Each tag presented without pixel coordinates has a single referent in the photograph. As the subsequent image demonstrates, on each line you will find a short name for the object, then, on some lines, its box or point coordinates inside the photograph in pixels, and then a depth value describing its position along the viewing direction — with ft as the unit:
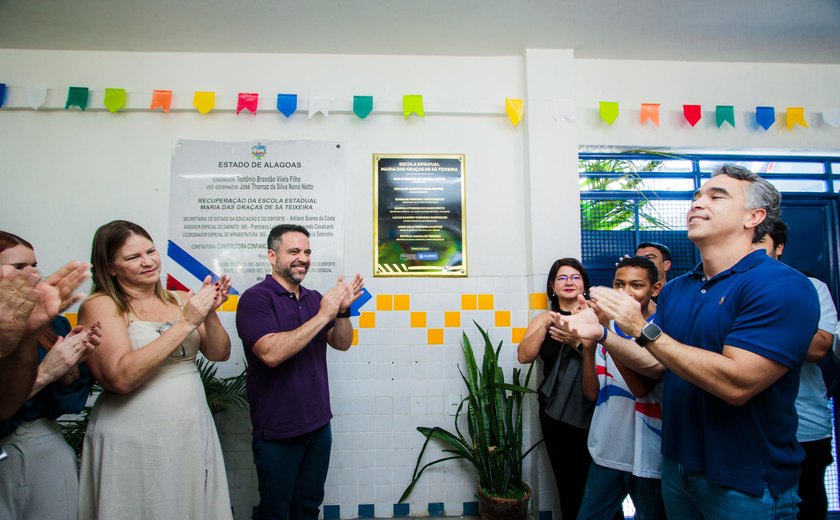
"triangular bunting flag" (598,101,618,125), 10.82
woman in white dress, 5.27
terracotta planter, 8.58
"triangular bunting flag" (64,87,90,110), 10.09
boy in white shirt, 6.04
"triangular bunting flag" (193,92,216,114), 10.31
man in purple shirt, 6.69
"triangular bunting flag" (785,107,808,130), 11.00
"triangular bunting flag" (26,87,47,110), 10.07
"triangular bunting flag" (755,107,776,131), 10.91
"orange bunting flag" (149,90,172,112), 10.25
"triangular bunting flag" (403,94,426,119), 10.48
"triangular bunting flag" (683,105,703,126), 10.83
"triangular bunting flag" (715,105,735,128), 10.91
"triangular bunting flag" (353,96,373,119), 10.44
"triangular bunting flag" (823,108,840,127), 11.10
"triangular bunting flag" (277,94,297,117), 10.39
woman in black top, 7.53
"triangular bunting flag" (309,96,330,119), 10.46
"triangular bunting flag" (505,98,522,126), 10.55
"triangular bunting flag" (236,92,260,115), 10.33
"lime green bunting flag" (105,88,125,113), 10.14
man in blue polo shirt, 4.20
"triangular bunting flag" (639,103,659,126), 10.89
